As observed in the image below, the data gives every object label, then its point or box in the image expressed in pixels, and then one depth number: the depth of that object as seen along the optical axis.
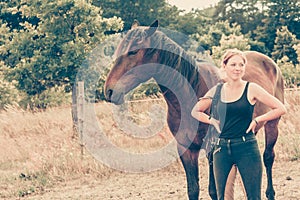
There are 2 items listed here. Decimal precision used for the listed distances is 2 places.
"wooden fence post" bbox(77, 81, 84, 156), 9.14
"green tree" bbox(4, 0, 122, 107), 11.09
